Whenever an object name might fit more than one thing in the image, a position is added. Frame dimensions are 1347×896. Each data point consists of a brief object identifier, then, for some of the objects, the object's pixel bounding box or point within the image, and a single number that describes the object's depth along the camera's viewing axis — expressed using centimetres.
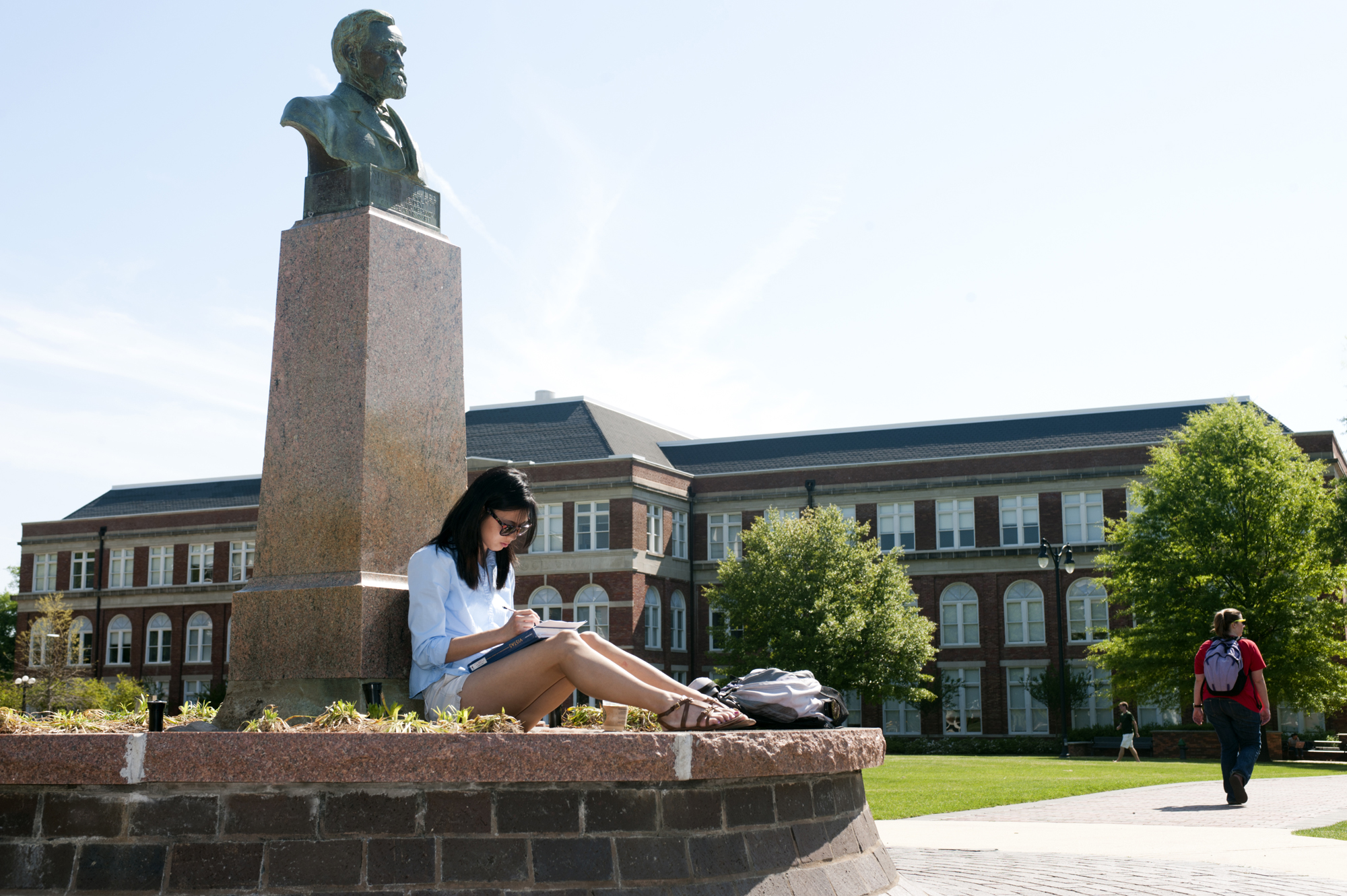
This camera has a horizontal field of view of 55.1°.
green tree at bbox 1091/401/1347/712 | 3400
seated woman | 543
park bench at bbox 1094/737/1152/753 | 3906
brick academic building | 4769
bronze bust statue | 738
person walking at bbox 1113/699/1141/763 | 3034
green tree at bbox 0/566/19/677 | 7500
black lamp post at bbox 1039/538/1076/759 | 3672
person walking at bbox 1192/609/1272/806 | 1150
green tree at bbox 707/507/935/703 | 3934
